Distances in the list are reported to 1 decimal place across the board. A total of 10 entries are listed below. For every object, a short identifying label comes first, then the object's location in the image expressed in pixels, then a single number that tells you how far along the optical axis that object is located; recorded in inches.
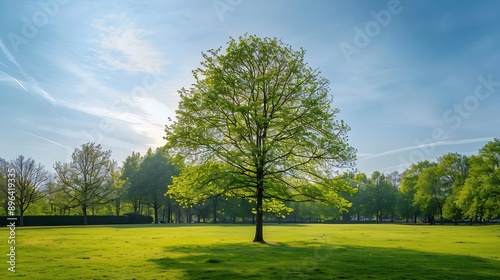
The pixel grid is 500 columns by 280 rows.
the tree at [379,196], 6008.9
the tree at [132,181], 4264.3
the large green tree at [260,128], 1263.5
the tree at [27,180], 3093.0
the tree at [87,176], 3496.6
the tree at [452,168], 4495.6
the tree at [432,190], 4522.6
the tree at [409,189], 5295.3
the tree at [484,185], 3038.9
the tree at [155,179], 4264.3
